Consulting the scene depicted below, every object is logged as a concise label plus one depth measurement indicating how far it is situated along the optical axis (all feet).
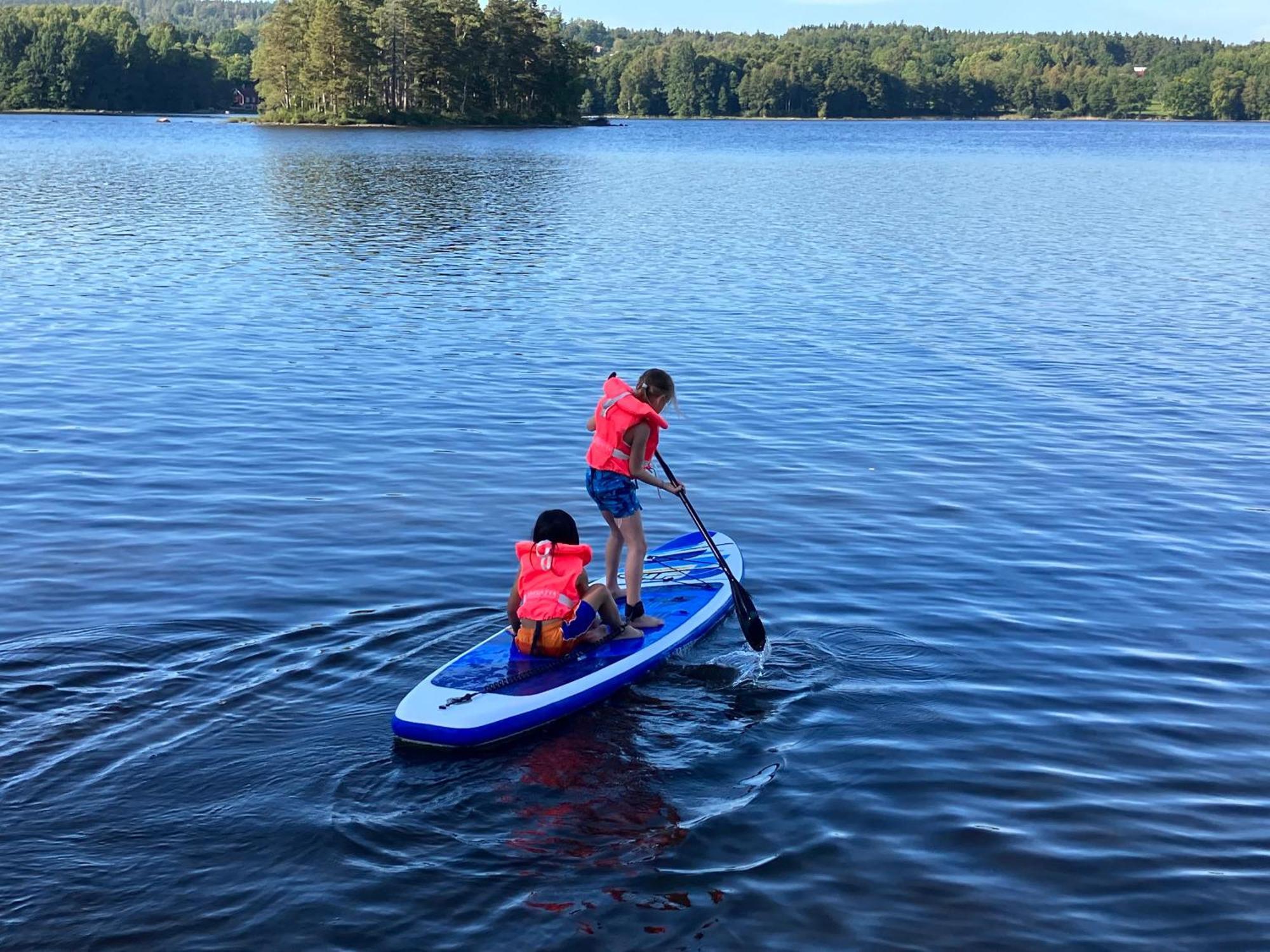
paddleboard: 25.77
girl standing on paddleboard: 30.27
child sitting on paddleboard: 28.27
